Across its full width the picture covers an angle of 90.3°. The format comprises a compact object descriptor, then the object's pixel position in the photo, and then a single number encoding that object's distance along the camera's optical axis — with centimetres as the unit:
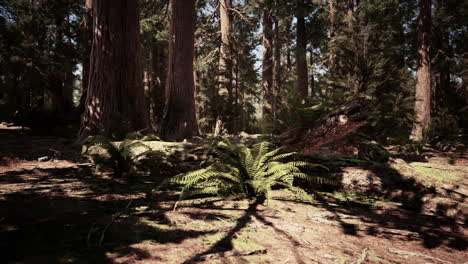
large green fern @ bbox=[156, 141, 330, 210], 292
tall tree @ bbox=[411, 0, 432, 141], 989
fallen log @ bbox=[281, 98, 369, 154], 330
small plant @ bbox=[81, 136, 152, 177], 373
